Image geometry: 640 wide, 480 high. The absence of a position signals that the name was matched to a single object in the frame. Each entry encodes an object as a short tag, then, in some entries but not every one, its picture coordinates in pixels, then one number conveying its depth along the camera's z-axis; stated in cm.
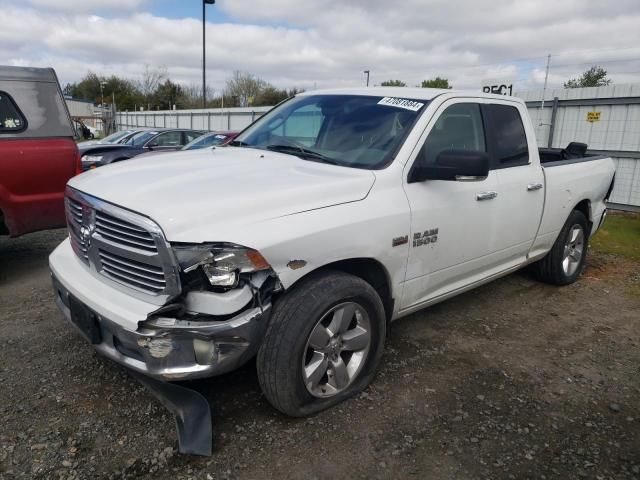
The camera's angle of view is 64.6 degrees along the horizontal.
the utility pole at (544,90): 1123
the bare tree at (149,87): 6456
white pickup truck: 241
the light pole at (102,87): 6768
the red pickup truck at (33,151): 482
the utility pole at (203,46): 2328
